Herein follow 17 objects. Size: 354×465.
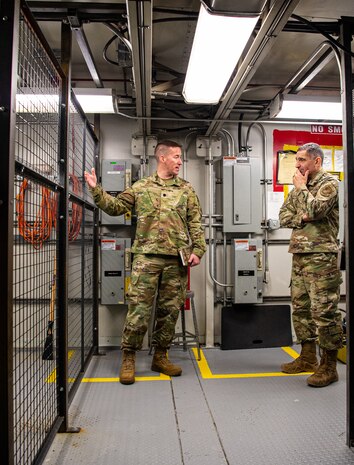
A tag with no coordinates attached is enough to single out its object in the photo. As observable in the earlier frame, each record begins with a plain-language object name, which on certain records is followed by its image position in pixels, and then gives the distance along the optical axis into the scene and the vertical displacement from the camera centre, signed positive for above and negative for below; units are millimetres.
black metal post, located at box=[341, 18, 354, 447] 1945 +194
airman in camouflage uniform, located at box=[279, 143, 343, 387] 2740 -260
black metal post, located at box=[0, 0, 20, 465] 1178 +74
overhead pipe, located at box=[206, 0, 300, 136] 1779 +1177
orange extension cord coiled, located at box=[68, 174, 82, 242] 2808 +136
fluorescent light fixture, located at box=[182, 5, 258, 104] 1884 +1183
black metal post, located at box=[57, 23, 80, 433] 2061 -149
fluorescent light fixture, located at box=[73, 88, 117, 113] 3080 +1266
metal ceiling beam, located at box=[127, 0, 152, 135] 1756 +1171
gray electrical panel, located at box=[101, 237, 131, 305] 3752 -417
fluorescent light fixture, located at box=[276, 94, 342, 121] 3188 +1227
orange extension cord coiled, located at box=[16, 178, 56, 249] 1938 +79
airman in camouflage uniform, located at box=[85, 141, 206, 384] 2975 -131
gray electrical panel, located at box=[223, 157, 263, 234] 3832 +443
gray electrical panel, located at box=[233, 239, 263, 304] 3826 -463
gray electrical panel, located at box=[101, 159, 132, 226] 3803 +614
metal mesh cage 1605 +224
